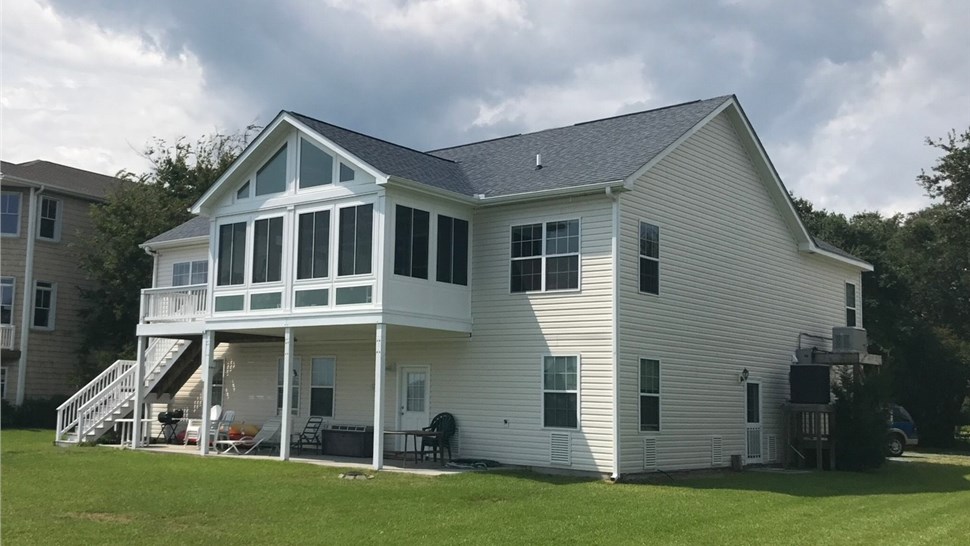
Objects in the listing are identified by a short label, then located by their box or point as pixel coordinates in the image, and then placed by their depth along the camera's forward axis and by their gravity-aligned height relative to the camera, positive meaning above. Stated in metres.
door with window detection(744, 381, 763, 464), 21.83 -0.71
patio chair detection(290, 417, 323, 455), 21.70 -1.17
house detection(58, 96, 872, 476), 18.14 +2.06
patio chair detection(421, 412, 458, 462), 19.53 -0.85
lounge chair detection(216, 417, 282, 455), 21.09 -1.30
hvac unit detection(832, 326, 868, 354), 23.48 +1.33
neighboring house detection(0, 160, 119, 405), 31.81 +3.38
